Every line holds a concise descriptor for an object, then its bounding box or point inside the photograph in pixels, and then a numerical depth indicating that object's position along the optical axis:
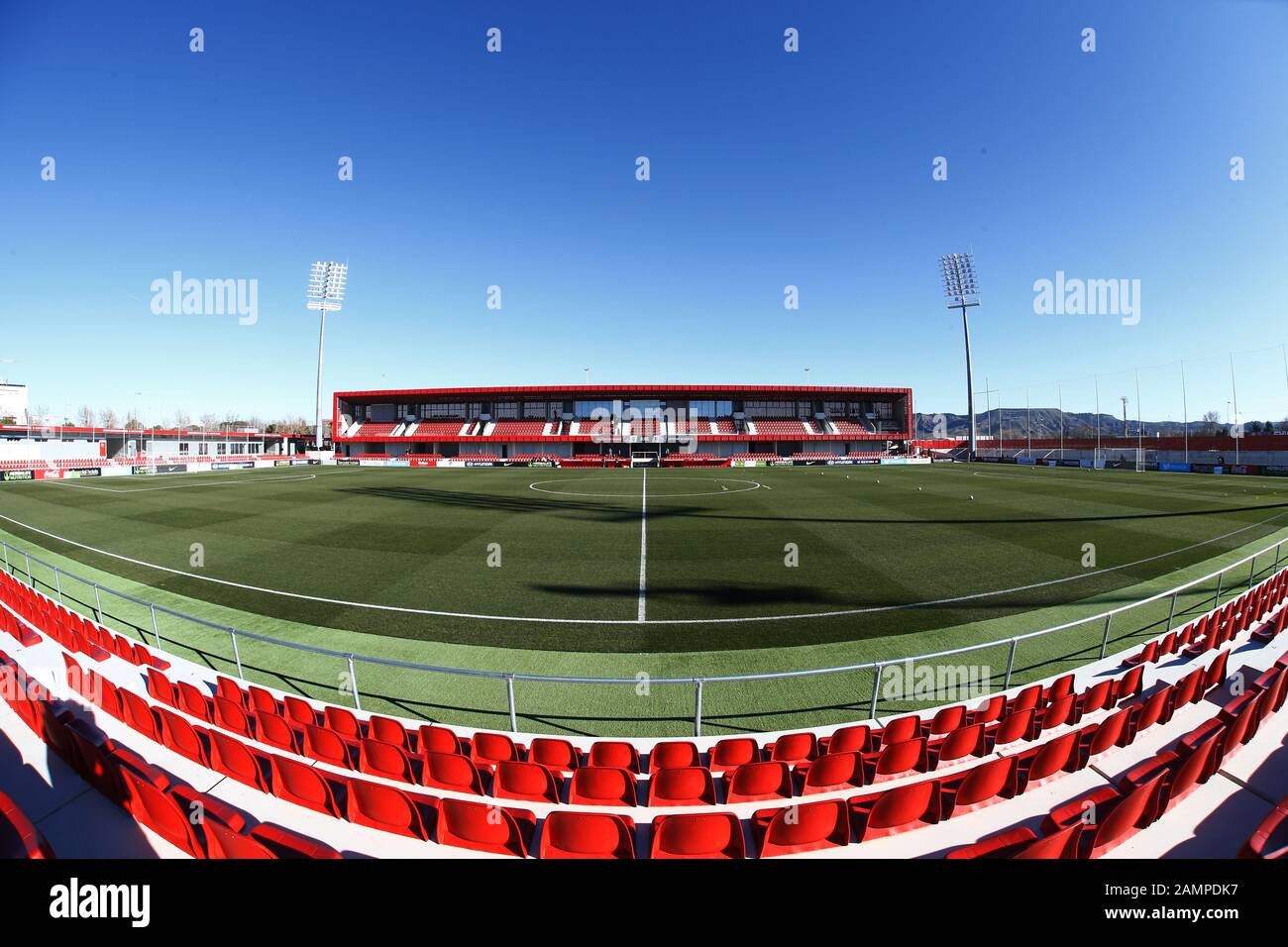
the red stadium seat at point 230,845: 3.79
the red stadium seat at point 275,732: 6.23
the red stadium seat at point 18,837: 3.52
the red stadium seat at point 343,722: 6.38
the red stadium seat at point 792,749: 6.12
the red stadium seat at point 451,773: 5.47
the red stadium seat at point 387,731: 6.19
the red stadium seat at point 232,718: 6.69
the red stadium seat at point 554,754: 5.88
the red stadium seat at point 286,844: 3.99
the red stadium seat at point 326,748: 5.93
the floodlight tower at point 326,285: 79.12
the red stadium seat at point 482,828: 4.43
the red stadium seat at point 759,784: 5.25
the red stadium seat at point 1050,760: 5.44
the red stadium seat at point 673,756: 5.85
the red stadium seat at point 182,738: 5.88
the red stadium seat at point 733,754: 5.92
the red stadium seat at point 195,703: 7.07
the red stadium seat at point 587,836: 4.20
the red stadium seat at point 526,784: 5.28
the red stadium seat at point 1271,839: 3.98
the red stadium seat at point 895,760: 5.71
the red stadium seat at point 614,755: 5.82
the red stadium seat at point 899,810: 4.64
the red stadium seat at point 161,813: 4.29
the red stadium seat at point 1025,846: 3.69
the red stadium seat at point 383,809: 4.64
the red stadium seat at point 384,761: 5.61
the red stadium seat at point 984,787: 5.02
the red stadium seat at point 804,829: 4.42
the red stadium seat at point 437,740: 6.04
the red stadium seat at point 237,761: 5.45
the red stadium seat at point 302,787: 5.00
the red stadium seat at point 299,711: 6.74
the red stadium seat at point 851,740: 5.98
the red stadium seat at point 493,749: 6.10
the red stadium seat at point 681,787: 5.26
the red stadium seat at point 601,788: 5.20
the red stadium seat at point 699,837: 4.20
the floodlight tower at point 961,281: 81.09
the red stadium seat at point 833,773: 5.42
